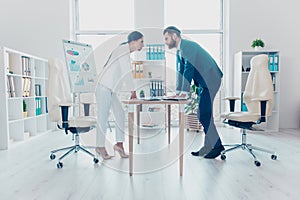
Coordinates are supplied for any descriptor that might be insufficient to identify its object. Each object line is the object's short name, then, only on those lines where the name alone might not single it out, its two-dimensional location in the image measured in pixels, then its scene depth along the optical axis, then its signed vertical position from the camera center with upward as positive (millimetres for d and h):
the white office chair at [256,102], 2836 -103
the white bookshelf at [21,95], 3473 -32
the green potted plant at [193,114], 4770 -411
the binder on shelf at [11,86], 3680 +98
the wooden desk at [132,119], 2346 -246
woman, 2889 +68
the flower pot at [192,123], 4754 -560
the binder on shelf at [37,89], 4463 +66
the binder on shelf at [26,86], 3973 +107
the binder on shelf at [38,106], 4387 -228
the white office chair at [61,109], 2732 -181
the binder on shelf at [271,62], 4629 +554
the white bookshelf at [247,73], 4633 +334
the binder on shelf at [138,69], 4949 +460
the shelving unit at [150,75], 4953 +354
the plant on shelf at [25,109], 4062 -257
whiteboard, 3971 +427
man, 2898 +175
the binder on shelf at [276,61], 4613 +570
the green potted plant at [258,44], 4680 +891
